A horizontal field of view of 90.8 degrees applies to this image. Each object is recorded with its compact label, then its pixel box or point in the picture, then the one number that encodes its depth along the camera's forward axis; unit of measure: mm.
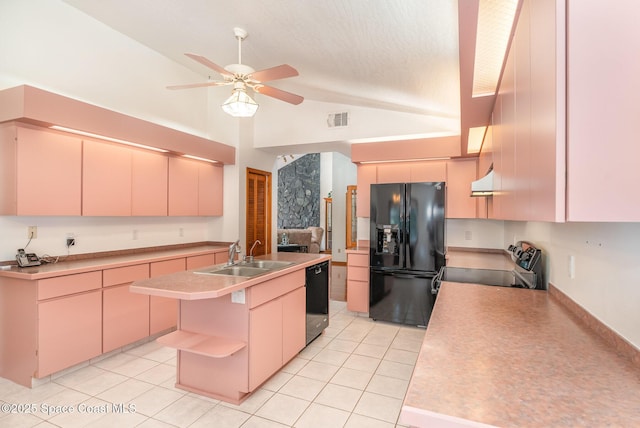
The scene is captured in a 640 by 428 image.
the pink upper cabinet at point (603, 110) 674
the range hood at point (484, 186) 2643
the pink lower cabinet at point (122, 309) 2969
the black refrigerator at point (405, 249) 3875
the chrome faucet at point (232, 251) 2781
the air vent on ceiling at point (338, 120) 4543
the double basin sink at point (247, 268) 2625
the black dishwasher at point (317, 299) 3304
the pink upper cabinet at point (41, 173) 2574
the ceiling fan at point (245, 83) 2439
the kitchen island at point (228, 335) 2260
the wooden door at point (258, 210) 5004
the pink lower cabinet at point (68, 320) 2521
